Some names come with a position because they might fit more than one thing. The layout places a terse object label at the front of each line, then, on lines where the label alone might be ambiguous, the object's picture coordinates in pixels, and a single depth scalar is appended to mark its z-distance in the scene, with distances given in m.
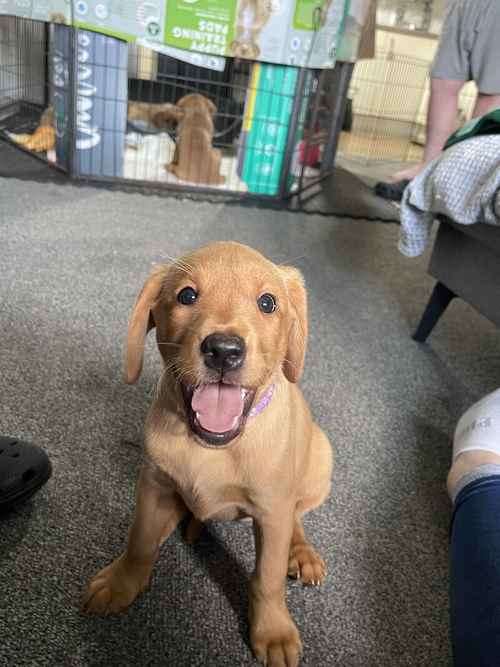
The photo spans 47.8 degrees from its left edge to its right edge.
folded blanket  1.51
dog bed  3.65
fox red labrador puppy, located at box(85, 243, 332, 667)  0.82
